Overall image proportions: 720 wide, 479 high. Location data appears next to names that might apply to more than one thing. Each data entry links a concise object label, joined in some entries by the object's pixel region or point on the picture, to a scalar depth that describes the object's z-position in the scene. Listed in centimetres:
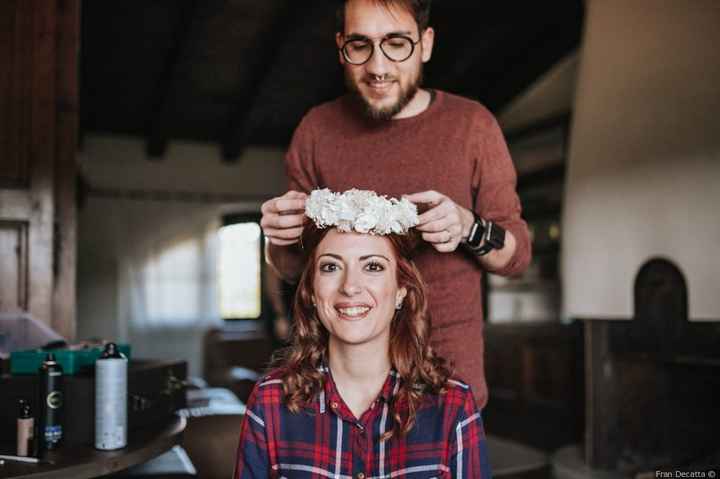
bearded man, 153
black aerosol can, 165
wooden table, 148
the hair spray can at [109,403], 167
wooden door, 269
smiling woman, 141
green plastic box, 184
